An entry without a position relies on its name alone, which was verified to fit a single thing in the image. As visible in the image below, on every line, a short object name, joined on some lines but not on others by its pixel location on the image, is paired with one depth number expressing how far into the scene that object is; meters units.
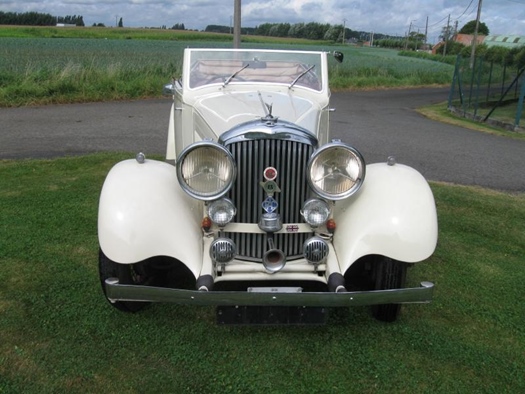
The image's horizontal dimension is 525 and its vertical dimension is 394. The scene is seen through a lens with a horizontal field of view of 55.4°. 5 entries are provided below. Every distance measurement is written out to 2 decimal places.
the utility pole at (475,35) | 25.95
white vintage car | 2.91
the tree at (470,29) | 76.54
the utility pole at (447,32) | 59.91
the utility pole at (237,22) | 10.27
